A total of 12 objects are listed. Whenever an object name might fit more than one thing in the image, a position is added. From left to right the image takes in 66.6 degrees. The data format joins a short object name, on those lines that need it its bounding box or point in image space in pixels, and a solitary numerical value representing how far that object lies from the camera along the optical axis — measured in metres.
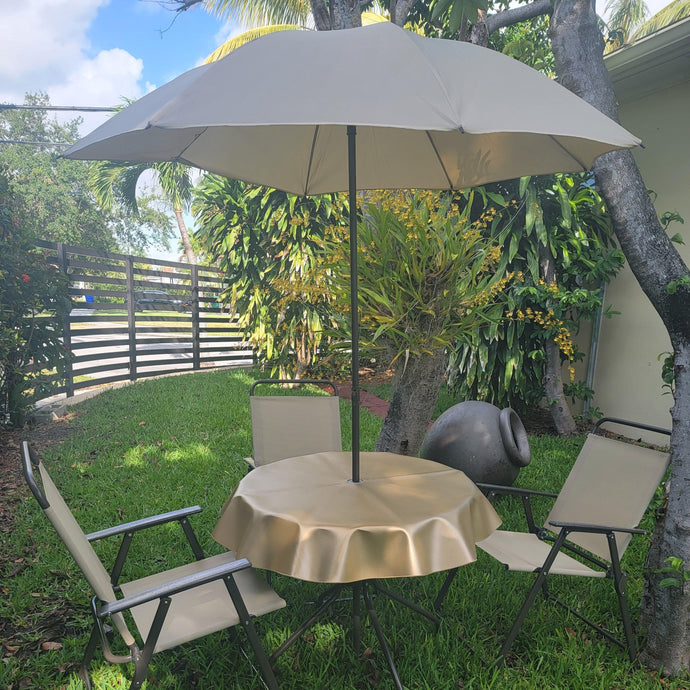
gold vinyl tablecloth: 1.74
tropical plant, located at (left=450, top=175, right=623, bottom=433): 5.35
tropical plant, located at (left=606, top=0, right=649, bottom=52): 15.77
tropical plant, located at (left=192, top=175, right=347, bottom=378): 8.12
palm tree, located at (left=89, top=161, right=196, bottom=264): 19.23
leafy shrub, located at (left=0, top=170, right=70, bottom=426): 5.34
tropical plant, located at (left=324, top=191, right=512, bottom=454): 3.88
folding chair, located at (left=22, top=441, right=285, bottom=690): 1.59
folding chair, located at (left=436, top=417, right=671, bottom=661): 2.18
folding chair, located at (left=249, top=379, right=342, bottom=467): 3.29
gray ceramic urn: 3.79
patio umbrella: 1.48
